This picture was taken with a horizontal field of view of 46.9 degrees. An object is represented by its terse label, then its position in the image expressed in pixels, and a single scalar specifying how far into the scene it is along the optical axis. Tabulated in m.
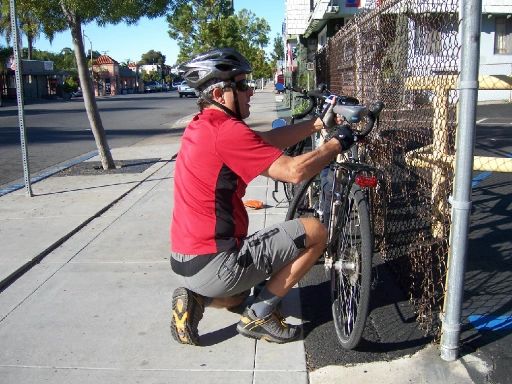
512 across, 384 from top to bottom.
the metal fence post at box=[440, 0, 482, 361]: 2.70
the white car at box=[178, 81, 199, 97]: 50.53
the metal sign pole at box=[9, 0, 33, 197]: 7.06
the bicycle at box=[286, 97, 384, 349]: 3.09
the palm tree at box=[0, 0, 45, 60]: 8.61
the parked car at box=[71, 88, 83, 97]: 67.69
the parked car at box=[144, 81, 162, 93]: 92.19
